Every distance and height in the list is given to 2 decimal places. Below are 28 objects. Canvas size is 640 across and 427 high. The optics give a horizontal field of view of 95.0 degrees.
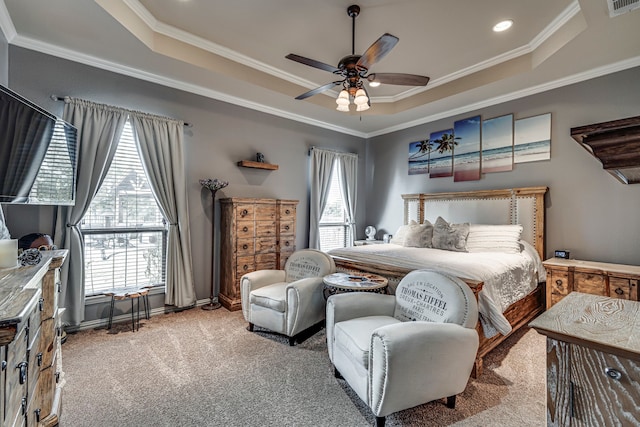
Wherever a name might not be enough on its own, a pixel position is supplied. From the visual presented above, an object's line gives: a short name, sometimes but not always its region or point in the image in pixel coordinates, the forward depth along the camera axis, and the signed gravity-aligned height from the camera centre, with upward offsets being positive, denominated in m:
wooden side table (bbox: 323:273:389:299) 2.66 -0.67
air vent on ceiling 2.21 +1.59
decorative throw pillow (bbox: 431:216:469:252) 3.77 -0.31
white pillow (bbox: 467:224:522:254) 3.55 -0.33
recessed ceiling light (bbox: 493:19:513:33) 2.92 +1.90
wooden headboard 3.79 +0.07
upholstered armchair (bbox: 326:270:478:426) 1.71 -0.84
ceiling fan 2.49 +1.28
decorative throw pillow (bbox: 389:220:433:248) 4.05 -0.32
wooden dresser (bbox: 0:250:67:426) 0.85 -0.56
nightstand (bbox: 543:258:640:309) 2.83 -0.68
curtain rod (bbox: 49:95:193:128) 2.99 +1.16
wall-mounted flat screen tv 1.84 +0.43
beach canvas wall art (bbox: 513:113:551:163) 3.80 +0.98
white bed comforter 2.39 -0.53
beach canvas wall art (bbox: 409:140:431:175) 5.12 +0.99
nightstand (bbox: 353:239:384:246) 5.37 -0.56
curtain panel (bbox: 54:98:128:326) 3.03 +0.25
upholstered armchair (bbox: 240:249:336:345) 2.83 -0.85
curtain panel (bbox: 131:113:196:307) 3.53 +0.29
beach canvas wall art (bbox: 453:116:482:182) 4.46 +0.98
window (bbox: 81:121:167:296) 3.31 -0.23
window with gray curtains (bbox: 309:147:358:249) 5.18 +0.56
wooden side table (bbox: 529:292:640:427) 0.83 -0.47
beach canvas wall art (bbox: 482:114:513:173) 4.13 +0.99
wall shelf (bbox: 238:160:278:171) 4.29 +0.70
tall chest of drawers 3.87 -0.37
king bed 2.55 -0.49
